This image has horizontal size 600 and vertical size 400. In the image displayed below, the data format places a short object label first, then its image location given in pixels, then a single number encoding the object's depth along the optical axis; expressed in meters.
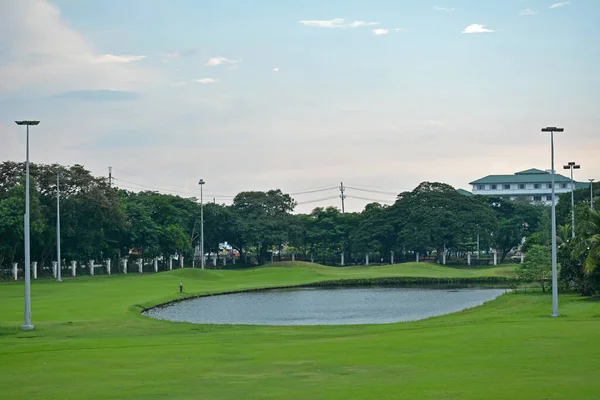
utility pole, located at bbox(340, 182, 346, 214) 177.88
